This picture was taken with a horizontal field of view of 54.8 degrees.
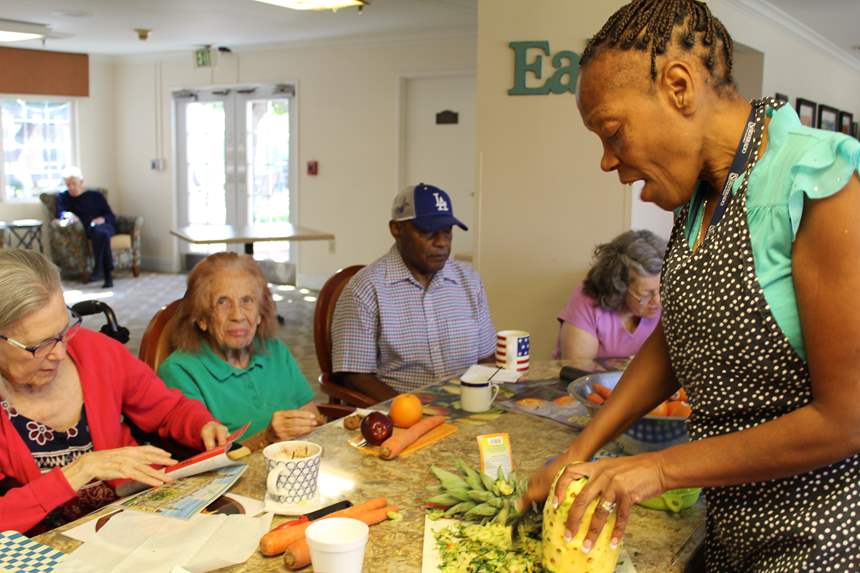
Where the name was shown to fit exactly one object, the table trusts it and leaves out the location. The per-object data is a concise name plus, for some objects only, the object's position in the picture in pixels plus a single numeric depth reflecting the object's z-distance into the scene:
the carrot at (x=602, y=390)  1.89
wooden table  6.46
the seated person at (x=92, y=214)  9.62
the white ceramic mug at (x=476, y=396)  2.08
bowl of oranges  1.68
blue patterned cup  1.47
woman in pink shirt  2.91
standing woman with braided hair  0.99
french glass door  9.47
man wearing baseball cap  2.79
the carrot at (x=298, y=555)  1.24
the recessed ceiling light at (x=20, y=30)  7.69
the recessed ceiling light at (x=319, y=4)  4.78
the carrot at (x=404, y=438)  1.72
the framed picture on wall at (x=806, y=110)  7.11
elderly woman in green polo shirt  2.29
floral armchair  9.77
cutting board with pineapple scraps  1.25
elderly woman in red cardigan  1.62
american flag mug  2.45
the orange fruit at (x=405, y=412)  1.91
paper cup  1.13
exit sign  9.57
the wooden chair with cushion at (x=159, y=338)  2.30
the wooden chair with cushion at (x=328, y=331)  2.81
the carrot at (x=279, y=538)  1.28
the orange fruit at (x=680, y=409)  1.71
